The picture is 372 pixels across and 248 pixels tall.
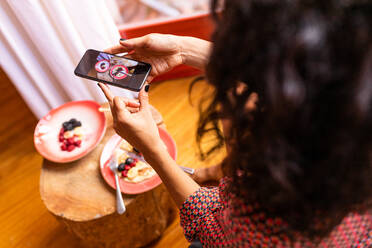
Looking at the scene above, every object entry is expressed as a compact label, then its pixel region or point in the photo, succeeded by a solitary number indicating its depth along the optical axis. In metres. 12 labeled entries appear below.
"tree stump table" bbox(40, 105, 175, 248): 0.94
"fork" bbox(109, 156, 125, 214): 0.92
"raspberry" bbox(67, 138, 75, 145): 1.08
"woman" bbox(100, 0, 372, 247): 0.35
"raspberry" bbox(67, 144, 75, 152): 1.08
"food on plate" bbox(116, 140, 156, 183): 0.99
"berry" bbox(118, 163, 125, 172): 1.00
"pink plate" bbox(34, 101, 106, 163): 1.06
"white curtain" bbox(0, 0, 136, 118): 1.10
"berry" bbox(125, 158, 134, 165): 1.01
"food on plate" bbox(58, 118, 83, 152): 1.08
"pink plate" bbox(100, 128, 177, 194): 0.96
